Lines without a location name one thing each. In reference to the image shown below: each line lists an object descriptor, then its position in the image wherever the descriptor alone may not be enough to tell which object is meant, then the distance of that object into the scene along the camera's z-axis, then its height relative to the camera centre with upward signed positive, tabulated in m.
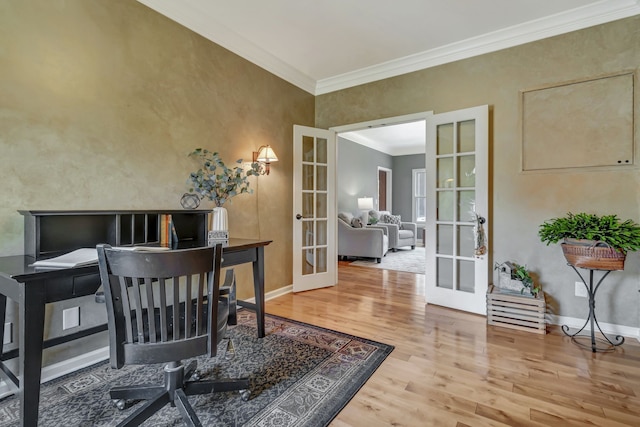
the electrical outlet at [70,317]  1.86 -0.65
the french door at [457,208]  2.84 +0.06
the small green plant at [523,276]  2.60 -0.54
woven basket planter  2.10 -0.29
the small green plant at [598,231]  2.07 -0.11
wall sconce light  3.09 +0.60
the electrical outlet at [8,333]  1.65 -0.66
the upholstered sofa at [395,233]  6.58 -0.43
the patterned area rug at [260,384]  1.46 -0.98
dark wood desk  1.20 -0.37
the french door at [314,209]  3.65 +0.06
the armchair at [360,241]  5.48 -0.51
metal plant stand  2.18 -0.95
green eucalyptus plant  2.39 +0.28
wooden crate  2.46 -0.81
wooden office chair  1.16 -0.43
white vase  2.37 -0.05
